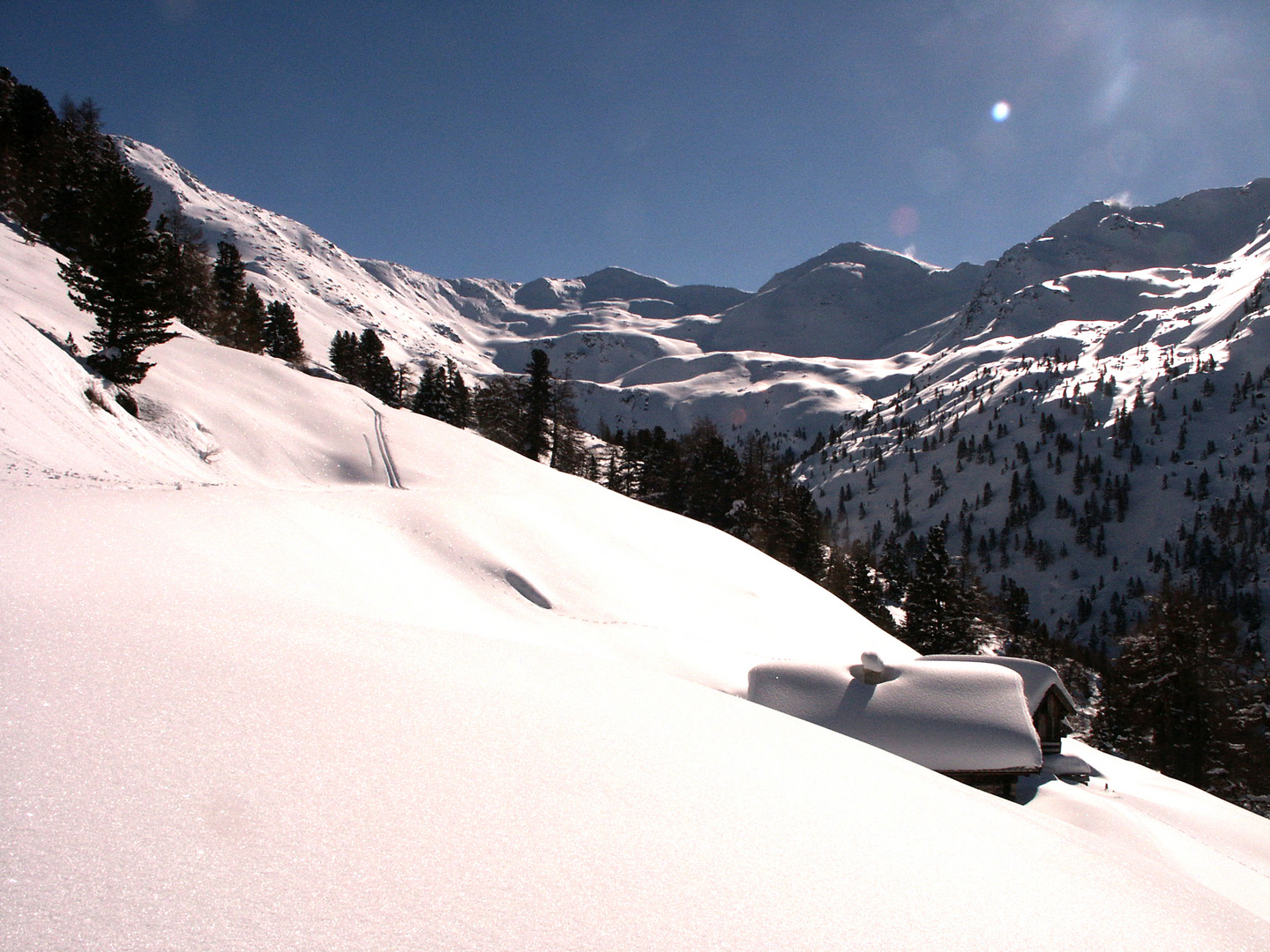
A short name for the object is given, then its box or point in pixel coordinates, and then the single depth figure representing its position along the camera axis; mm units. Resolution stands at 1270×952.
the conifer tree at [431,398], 57812
